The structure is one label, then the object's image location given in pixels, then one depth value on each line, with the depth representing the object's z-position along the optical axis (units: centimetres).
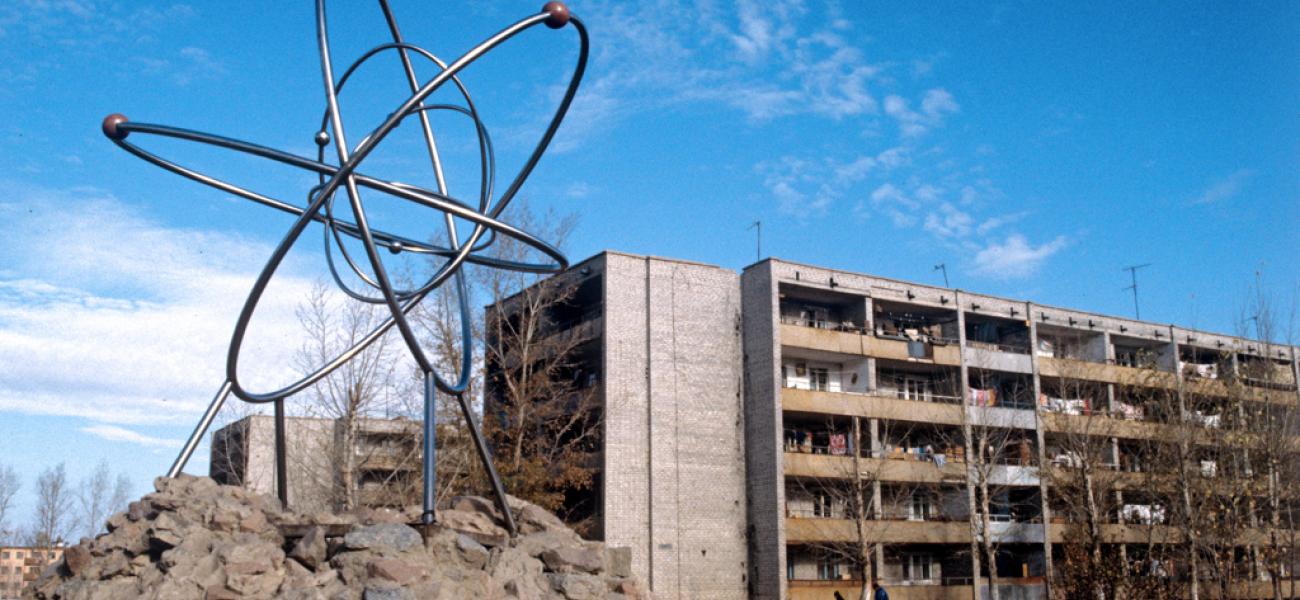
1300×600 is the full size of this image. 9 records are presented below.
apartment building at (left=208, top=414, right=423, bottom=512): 3731
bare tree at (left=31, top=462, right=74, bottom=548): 6500
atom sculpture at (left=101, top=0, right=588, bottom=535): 1352
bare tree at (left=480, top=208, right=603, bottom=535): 3488
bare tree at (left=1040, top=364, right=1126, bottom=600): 3797
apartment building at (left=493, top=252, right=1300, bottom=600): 3947
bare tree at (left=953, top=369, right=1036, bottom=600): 4250
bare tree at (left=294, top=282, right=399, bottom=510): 3359
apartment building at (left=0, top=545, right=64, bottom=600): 6170
